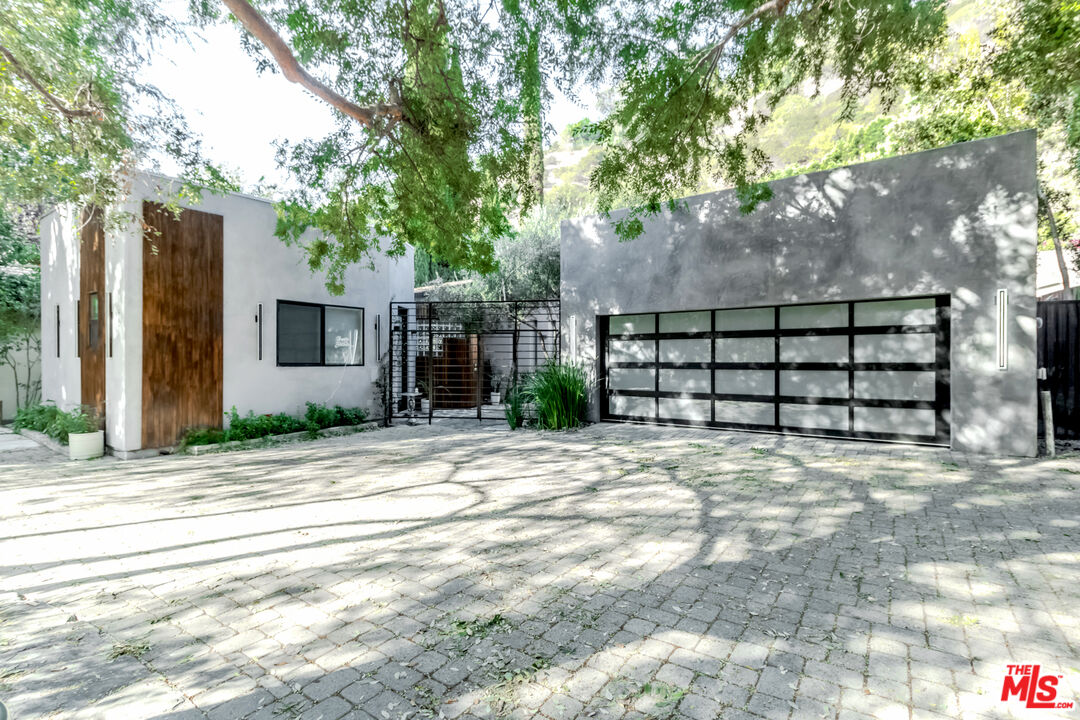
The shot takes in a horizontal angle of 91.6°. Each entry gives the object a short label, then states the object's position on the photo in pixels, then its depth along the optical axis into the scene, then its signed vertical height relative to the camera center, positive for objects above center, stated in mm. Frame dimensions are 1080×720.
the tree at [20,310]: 11281 +1154
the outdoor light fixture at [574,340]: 10516 +415
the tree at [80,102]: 5953 +3259
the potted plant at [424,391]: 12345 -725
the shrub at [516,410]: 10156 -948
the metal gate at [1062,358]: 7512 +4
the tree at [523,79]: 5980 +3526
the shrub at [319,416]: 9336 -986
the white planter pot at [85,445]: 7457 -1182
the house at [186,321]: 7484 +684
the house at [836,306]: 6648 +852
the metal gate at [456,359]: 11234 +60
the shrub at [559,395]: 9789 -658
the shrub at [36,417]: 9281 -1021
